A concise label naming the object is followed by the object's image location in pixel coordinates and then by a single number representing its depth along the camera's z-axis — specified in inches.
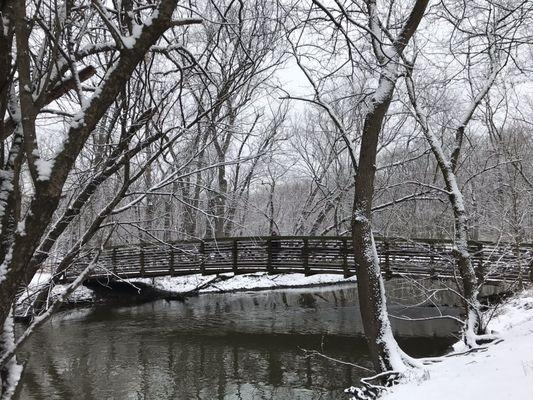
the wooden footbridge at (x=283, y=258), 571.8
